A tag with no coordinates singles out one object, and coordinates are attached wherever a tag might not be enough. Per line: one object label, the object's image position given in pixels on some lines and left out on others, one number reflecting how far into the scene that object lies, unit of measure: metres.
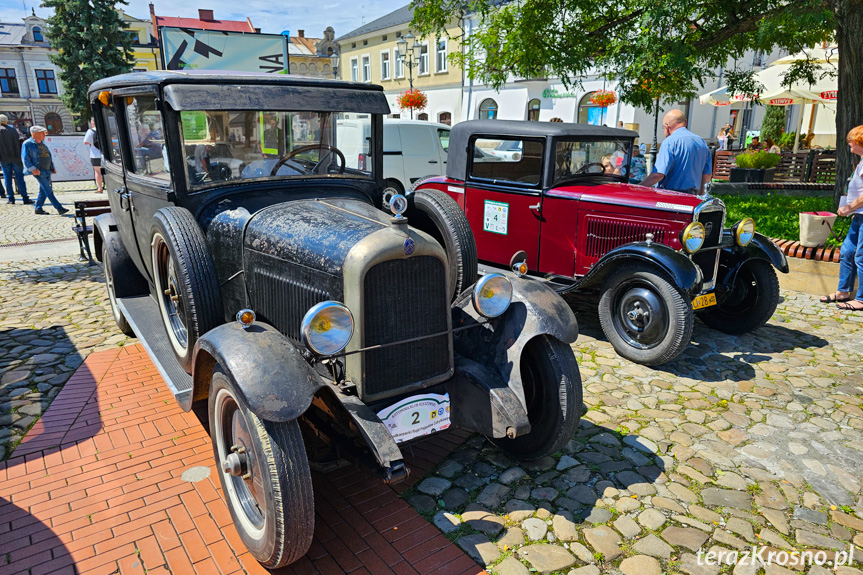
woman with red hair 5.63
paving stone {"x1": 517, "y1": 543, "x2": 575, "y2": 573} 2.50
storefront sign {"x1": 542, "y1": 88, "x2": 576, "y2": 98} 24.53
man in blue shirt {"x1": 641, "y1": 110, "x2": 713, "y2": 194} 5.97
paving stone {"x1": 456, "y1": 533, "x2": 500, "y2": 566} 2.55
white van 10.54
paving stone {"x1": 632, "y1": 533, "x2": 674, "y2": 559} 2.58
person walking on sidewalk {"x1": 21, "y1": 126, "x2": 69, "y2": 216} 11.40
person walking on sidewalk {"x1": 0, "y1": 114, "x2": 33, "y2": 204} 12.12
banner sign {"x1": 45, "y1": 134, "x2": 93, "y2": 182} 17.14
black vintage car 2.41
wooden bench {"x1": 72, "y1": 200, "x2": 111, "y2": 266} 6.80
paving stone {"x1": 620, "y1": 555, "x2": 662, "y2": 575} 2.48
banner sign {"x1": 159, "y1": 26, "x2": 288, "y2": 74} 14.16
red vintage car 4.47
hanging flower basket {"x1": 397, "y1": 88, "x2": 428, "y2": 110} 17.67
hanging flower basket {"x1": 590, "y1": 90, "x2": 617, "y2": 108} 16.17
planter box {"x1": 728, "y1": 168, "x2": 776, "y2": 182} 13.36
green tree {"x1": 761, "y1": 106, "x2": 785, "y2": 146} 19.73
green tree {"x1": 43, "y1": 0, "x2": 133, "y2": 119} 29.09
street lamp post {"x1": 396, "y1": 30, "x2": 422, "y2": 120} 22.58
